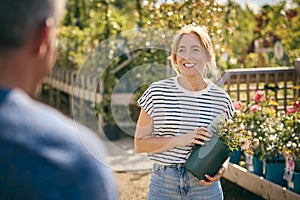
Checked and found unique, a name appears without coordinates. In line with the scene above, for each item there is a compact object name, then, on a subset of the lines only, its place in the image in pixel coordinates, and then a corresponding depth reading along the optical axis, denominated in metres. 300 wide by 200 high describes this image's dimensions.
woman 2.13
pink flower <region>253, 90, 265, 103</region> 4.33
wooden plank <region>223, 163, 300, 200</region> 3.57
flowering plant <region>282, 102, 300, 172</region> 3.57
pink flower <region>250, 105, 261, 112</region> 4.16
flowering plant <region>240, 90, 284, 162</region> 3.85
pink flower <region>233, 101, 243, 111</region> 4.01
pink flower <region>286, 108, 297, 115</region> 3.88
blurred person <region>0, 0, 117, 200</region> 0.77
